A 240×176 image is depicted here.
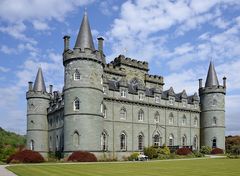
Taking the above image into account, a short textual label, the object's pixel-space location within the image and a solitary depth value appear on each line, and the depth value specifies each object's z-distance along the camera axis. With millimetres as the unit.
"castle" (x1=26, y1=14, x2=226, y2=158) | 32441
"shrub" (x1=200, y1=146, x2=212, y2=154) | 42142
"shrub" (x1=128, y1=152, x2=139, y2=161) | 33224
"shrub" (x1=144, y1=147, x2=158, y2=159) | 34290
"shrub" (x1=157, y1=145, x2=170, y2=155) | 34506
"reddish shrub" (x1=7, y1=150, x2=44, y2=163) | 28503
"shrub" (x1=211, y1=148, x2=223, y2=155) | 42661
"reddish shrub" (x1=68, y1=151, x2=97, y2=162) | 29559
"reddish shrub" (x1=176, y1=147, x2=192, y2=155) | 35966
